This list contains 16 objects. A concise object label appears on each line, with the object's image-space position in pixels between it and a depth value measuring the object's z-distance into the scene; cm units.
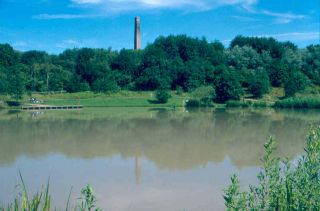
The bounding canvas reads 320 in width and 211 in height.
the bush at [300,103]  3678
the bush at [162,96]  4187
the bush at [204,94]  4150
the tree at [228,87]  4153
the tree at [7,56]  5775
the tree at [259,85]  4353
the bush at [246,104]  3872
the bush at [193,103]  4062
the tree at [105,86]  4697
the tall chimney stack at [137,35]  6788
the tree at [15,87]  3966
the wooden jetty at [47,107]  3853
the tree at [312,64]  5130
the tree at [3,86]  4000
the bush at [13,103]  4036
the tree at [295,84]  4197
